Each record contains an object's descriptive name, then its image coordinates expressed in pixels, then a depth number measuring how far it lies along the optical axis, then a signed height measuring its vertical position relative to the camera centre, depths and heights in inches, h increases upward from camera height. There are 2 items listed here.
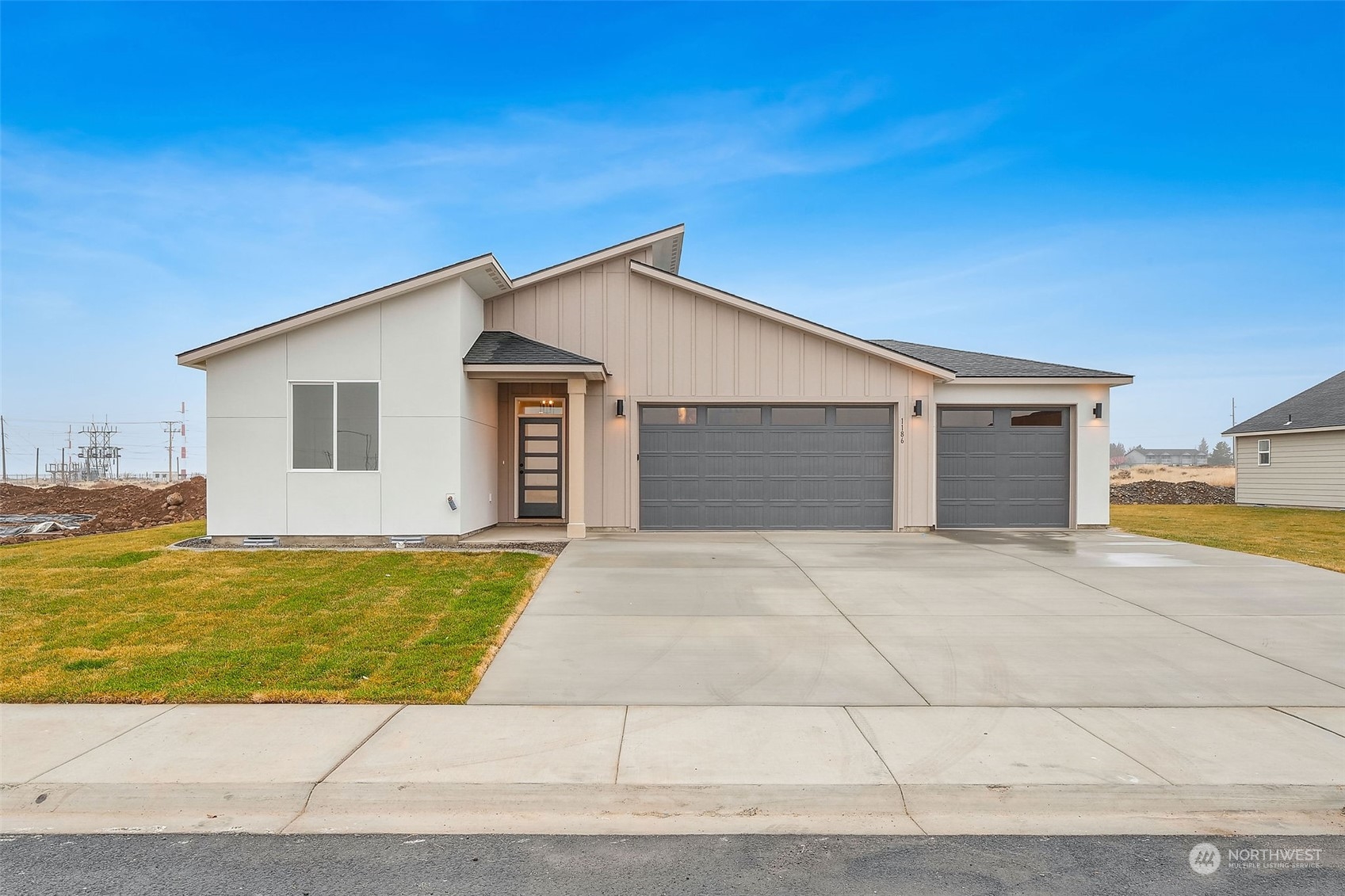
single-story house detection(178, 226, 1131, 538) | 434.3 +20.5
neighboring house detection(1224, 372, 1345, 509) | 822.5 -7.5
